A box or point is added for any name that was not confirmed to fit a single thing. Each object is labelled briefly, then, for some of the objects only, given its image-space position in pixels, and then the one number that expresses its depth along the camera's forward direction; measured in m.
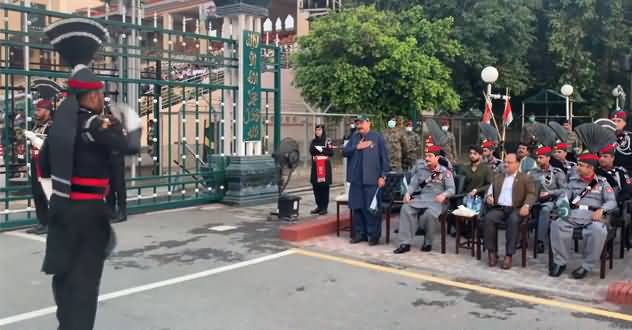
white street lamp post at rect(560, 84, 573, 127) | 17.59
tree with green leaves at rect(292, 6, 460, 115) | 15.13
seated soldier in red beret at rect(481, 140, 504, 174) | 8.97
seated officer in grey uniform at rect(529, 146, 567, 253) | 7.77
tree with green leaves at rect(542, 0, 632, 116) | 20.84
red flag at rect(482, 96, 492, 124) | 11.53
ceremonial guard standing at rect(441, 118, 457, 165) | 11.34
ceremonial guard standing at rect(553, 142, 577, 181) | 8.31
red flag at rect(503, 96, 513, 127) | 12.83
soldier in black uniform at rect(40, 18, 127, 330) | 4.00
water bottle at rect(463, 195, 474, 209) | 7.96
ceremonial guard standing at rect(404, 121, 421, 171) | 12.55
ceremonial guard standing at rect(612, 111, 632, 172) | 8.89
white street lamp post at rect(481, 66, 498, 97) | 11.99
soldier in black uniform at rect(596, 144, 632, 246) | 7.36
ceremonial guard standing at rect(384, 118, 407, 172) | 11.92
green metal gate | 9.16
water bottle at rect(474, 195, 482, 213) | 7.81
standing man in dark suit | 8.28
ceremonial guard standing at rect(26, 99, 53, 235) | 7.89
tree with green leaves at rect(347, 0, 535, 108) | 19.69
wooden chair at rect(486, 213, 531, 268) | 7.12
